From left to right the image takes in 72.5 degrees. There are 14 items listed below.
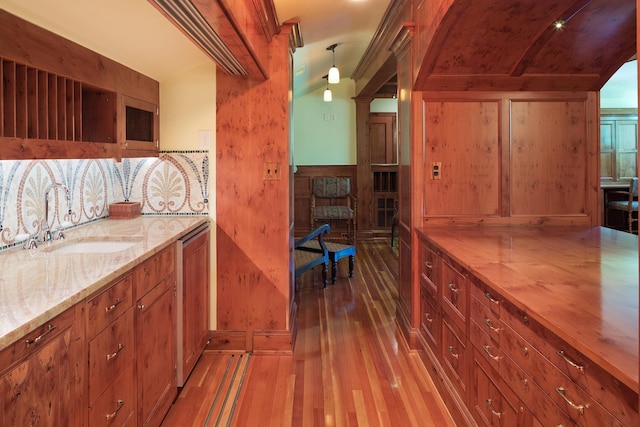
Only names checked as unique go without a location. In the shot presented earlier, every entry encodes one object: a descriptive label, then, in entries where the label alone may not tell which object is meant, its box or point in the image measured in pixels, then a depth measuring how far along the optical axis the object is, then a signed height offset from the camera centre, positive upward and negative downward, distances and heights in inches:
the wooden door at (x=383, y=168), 300.5 +26.4
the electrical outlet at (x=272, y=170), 119.2 +10.1
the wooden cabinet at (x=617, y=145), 311.9 +42.9
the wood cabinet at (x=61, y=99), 62.6 +19.9
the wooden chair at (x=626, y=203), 247.3 +1.0
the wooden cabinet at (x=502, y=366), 42.7 -20.8
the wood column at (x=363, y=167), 296.5 +26.9
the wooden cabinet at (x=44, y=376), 40.2 -17.3
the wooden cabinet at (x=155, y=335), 75.3 -24.2
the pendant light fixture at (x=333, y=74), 192.7 +59.7
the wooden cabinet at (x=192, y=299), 98.0 -22.5
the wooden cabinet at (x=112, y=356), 57.6 -21.5
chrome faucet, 84.7 -3.7
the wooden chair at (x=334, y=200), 283.6 +4.6
